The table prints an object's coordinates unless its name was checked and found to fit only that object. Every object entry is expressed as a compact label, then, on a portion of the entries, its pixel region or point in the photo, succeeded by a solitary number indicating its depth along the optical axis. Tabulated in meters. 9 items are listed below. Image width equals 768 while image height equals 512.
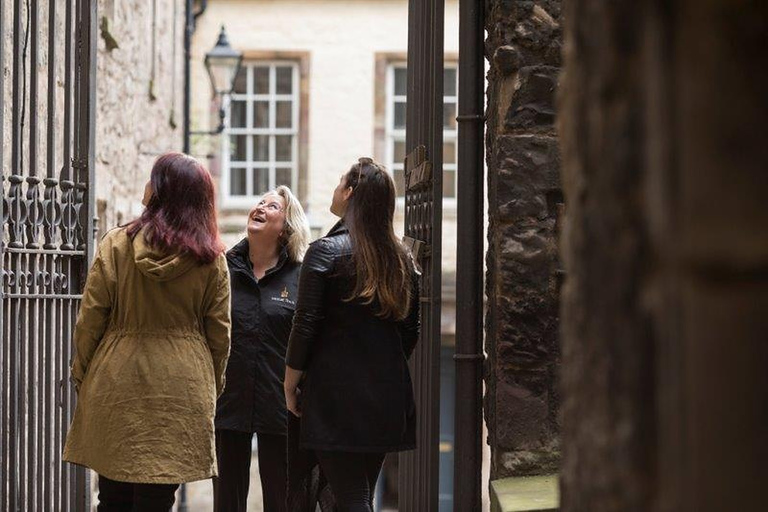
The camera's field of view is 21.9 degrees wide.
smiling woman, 8.40
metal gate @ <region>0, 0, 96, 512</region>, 8.21
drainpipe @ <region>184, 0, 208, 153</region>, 21.87
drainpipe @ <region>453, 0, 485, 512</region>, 6.94
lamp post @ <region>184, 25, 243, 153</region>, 19.63
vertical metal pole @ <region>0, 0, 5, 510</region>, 7.85
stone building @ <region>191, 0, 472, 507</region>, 26.98
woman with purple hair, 6.44
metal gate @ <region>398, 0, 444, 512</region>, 7.07
